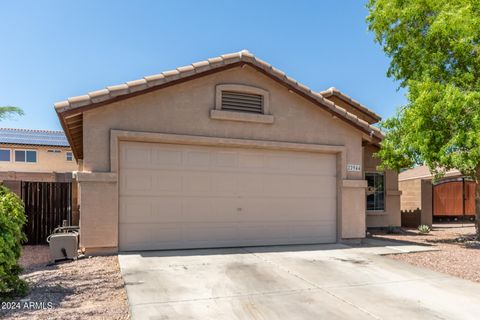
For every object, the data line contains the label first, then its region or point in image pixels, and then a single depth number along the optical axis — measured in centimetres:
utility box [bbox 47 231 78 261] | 811
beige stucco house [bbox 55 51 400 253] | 864
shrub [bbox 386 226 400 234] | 1437
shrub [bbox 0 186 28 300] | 528
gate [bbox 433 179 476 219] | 2069
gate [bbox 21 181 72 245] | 1130
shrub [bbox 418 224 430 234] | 1464
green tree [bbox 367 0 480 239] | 1041
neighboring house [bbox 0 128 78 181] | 3075
